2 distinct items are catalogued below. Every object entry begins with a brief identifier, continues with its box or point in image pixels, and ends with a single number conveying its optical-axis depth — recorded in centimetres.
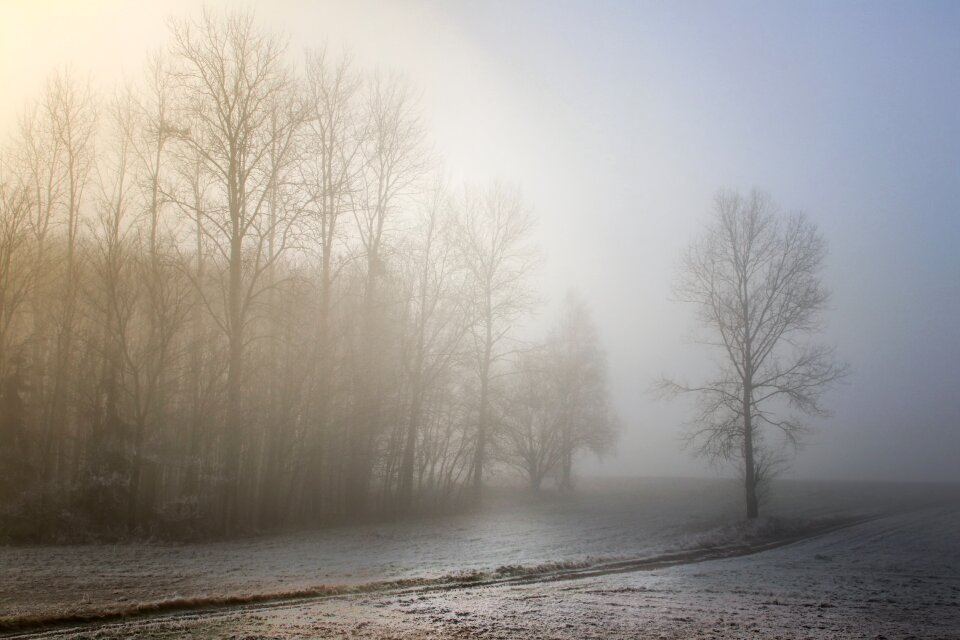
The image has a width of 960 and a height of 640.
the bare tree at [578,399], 5084
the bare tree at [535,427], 4434
